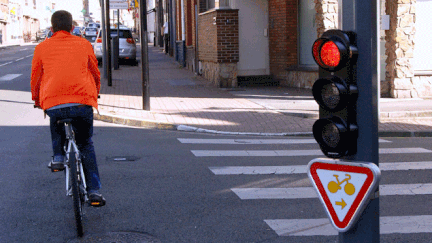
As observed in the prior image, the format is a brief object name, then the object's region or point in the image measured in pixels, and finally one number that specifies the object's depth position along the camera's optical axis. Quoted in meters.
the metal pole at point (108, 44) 18.07
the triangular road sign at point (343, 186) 2.81
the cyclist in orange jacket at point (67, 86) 4.80
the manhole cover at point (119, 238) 4.66
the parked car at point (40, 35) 68.29
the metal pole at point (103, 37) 19.58
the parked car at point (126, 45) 27.71
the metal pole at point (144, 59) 12.70
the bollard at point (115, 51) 22.24
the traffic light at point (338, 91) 2.84
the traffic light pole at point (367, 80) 2.86
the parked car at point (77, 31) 53.41
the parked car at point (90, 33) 50.86
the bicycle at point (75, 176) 4.63
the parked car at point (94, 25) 62.59
